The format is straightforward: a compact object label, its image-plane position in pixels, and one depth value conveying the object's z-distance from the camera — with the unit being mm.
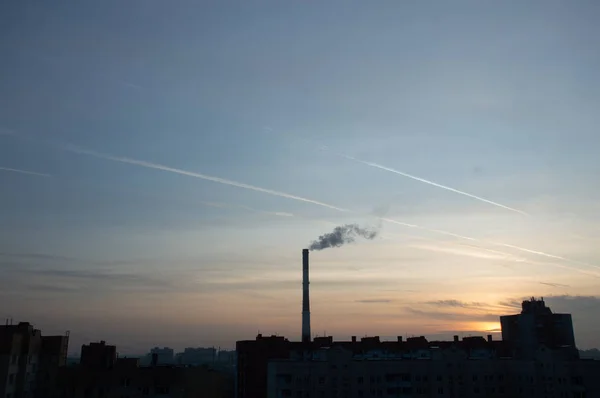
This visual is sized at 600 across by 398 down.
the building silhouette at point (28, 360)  73750
